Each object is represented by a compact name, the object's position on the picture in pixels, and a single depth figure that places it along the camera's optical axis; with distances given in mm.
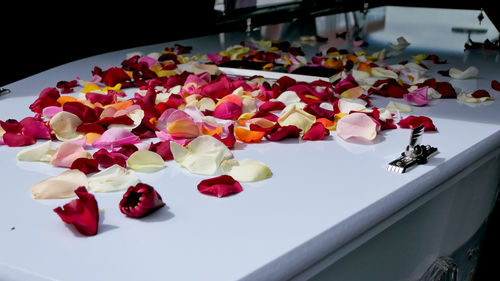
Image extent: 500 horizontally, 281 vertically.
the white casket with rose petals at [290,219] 531
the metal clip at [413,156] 763
